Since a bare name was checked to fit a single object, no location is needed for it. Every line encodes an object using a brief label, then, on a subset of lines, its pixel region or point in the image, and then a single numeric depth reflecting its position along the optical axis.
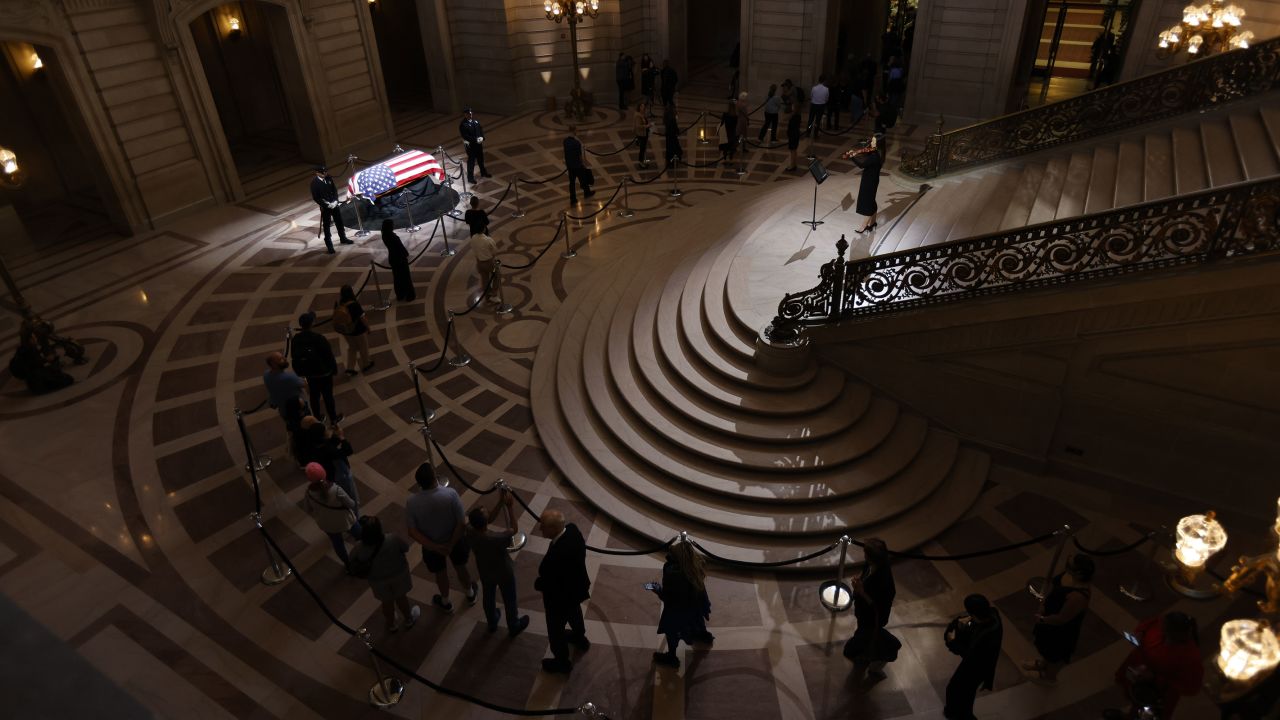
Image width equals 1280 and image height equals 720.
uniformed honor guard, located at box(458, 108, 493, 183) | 15.12
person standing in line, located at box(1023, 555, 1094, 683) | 5.40
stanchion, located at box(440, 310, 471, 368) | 9.94
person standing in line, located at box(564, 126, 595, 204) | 13.72
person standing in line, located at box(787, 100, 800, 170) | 14.76
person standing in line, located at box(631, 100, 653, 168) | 15.43
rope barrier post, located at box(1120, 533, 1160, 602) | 6.60
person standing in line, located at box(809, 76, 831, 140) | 16.45
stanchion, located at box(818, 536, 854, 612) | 6.52
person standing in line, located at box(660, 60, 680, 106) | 18.46
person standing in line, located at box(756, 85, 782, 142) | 16.16
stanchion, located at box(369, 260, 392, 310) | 11.20
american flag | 13.46
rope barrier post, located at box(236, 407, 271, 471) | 7.59
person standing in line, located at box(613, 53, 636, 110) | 19.56
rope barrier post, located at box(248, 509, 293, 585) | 6.84
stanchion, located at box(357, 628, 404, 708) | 5.80
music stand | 10.04
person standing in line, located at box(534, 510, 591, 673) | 5.48
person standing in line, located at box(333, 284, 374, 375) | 8.90
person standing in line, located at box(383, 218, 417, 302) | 10.72
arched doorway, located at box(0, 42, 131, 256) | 13.09
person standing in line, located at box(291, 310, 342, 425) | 8.16
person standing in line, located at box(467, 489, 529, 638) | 5.72
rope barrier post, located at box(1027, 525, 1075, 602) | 6.19
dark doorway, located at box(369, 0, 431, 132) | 22.64
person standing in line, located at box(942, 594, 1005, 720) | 5.02
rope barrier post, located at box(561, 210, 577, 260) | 12.55
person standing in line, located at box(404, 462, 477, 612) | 6.00
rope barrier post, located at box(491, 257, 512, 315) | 10.88
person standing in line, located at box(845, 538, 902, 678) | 5.54
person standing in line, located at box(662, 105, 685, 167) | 15.02
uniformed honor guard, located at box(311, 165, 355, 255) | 12.37
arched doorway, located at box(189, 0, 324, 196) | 15.93
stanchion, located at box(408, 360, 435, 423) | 8.71
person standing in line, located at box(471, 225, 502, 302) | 10.67
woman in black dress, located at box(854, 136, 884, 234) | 10.41
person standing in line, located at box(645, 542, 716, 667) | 5.52
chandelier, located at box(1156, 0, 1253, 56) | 9.19
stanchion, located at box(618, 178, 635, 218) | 13.99
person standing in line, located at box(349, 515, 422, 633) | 5.74
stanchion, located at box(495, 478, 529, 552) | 7.17
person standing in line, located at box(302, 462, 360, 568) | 6.33
